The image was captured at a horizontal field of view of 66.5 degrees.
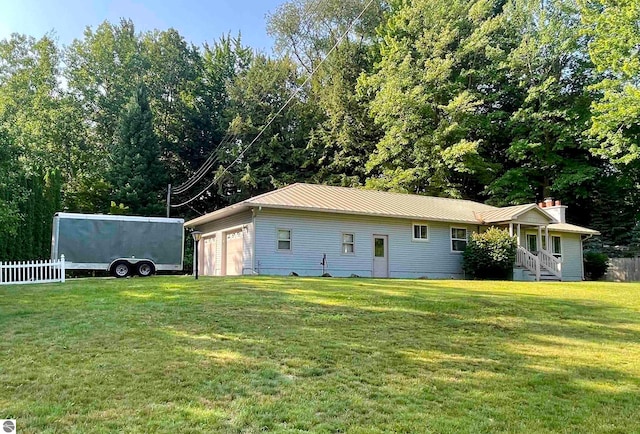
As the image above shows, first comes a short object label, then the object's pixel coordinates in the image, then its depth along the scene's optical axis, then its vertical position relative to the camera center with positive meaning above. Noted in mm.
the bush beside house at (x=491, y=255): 19750 +38
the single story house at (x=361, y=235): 17516 +885
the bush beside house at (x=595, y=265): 26077 -503
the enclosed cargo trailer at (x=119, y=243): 18156 +550
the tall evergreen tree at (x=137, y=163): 31031 +6169
